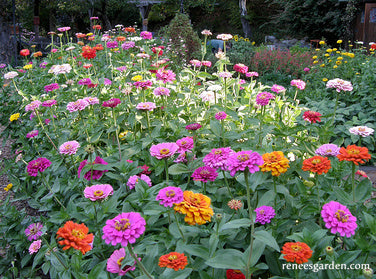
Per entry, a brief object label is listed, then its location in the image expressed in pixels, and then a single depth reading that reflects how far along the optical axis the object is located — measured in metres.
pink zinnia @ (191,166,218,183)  1.18
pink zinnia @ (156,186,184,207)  0.96
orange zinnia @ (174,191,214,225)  0.94
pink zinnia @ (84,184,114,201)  1.14
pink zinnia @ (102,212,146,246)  0.83
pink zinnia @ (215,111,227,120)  1.60
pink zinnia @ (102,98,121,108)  1.70
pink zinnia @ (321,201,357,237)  0.94
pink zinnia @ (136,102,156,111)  1.71
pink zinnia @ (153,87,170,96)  1.91
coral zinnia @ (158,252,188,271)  0.89
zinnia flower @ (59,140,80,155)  1.55
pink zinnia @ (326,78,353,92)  1.69
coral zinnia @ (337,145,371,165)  1.08
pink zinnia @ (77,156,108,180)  1.48
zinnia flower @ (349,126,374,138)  1.34
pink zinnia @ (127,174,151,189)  1.48
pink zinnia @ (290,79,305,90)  2.11
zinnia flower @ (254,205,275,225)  1.14
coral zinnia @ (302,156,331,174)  1.12
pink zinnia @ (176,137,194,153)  1.40
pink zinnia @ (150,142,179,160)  1.24
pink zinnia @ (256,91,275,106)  1.63
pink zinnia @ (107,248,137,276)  1.01
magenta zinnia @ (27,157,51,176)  1.41
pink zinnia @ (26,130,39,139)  1.98
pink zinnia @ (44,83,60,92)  2.20
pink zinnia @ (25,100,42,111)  1.94
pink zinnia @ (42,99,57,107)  1.88
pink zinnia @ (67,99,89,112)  1.69
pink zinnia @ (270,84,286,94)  2.03
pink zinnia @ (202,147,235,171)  1.11
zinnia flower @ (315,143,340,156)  1.33
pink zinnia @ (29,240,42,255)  1.44
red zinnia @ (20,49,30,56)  3.49
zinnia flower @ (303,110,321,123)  1.55
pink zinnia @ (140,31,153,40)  3.34
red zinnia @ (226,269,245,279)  1.00
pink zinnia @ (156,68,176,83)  2.07
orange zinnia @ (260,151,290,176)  1.07
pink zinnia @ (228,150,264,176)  1.00
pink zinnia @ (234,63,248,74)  2.29
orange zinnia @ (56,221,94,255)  0.90
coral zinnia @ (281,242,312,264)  0.86
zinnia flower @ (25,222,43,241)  1.40
